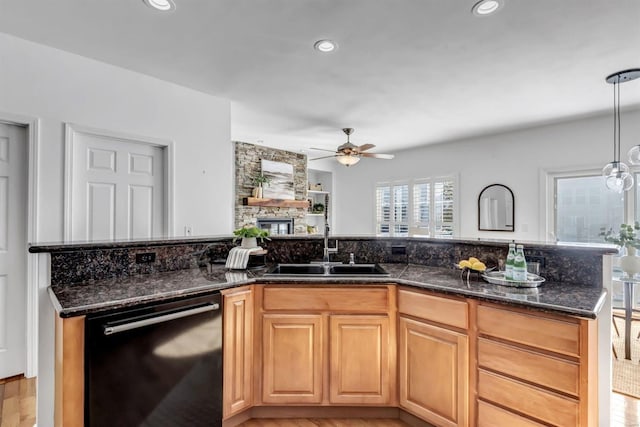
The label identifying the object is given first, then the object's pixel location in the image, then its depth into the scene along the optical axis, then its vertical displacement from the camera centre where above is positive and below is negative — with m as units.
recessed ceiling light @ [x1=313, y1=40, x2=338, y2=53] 2.59 +1.33
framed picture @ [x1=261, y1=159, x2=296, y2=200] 6.37 +0.70
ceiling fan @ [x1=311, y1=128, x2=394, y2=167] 4.79 +0.90
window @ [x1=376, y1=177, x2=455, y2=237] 6.39 +0.18
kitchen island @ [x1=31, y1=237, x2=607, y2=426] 1.54 -0.67
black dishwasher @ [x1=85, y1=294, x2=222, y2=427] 1.50 -0.73
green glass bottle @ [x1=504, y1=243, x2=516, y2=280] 1.96 -0.28
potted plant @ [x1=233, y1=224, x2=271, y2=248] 2.51 -0.15
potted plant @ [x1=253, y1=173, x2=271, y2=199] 6.14 +0.62
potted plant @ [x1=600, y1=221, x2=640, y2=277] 2.87 -0.25
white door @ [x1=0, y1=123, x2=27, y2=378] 2.61 -0.25
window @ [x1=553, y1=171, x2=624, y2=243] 4.56 +0.13
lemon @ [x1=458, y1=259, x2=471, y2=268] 2.12 -0.30
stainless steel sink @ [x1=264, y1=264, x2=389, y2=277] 2.58 -0.41
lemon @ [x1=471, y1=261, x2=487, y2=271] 2.09 -0.31
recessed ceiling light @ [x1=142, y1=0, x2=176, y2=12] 2.11 +1.34
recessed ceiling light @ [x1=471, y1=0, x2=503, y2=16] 2.07 +1.31
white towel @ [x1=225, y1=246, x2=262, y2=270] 2.43 -0.31
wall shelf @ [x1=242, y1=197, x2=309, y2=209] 6.02 +0.26
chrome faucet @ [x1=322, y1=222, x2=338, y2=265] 2.64 -0.26
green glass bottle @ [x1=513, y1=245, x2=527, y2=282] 1.93 -0.30
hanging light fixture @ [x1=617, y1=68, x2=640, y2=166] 3.01 +1.30
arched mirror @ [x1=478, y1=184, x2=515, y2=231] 5.47 +0.13
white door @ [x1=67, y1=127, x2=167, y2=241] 2.87 +0.26
